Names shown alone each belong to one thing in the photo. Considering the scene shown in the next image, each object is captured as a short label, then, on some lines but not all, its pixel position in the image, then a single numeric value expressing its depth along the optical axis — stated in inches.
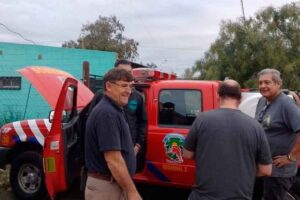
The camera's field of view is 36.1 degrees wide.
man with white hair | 158.4
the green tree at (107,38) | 1349.7
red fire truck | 199.6
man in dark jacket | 189.8
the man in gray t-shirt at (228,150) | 113.6
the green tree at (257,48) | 940.6
